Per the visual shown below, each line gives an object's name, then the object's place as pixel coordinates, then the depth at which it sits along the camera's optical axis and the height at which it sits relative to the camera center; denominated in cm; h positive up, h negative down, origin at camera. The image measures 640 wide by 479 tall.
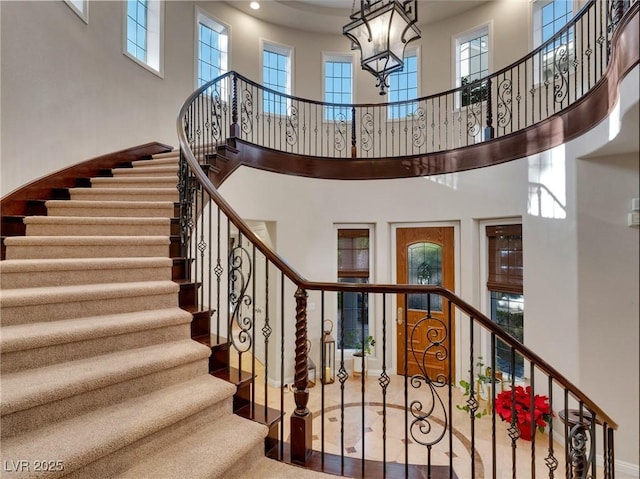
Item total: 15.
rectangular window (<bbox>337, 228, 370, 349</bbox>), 552 -38
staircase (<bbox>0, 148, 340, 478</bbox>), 133 -59
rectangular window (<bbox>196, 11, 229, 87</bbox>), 561 +326
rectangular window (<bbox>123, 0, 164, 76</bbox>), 452 +289
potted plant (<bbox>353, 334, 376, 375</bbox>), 516 -165
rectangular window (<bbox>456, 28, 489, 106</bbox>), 564 +311
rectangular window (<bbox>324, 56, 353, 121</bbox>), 664 +313
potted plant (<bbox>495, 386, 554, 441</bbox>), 338 -165
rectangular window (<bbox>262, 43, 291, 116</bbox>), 633 +319
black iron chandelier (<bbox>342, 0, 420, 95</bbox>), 254 +162
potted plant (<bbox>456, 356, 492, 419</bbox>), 415 -173
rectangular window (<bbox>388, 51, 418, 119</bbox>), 632 +295
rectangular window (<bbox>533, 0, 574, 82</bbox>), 474 +319
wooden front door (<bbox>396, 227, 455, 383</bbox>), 500 -40
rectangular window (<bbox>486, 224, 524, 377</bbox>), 422 -50
